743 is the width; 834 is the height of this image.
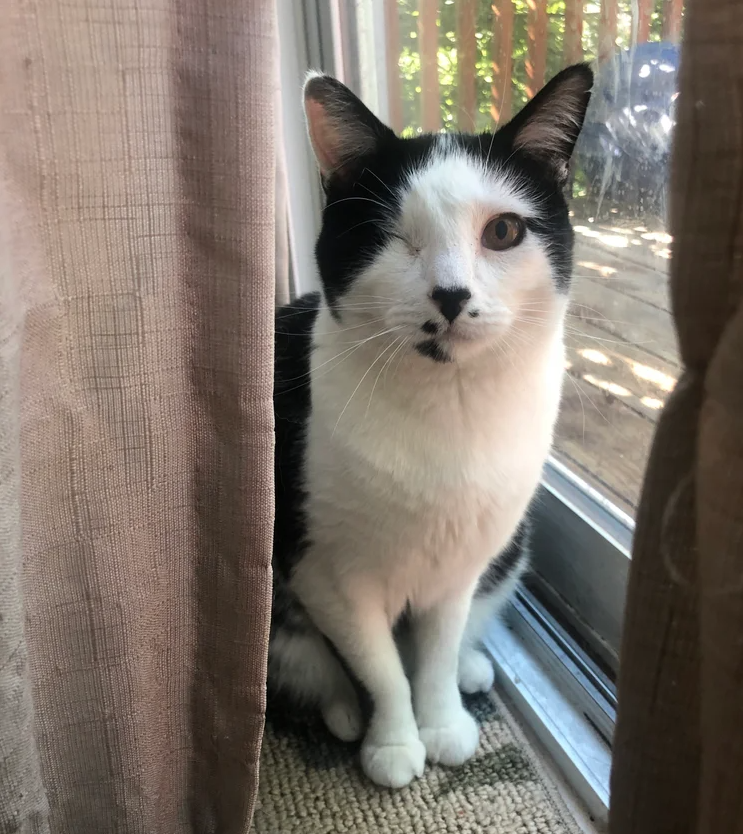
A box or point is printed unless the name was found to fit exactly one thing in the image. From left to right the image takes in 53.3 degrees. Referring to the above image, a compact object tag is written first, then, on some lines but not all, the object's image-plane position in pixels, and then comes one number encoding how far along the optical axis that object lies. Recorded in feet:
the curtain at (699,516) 1.22
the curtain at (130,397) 1.59
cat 2.34
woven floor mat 2.85
